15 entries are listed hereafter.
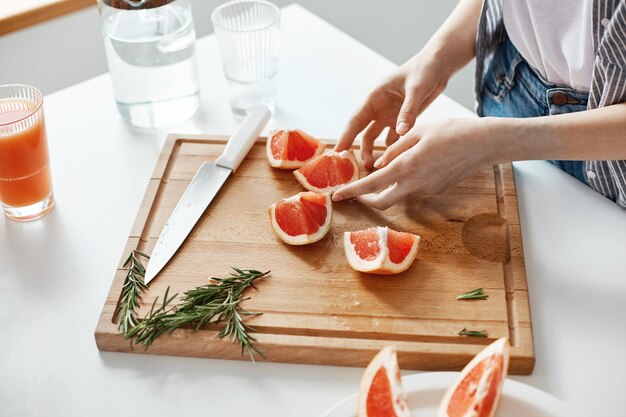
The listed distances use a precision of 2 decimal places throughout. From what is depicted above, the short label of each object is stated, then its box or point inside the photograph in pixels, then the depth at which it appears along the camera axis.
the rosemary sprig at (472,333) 1.30
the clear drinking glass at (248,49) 1.80
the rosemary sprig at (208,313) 1.31
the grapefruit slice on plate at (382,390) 1.14
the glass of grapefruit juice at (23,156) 1.50
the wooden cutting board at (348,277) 1.31
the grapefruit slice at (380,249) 1.40
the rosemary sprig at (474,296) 1.37
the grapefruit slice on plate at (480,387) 1.14
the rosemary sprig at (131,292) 1.34
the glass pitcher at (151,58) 1.75
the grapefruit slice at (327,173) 1.65
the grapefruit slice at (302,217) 1.49
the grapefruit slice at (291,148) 1.69
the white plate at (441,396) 1.18
